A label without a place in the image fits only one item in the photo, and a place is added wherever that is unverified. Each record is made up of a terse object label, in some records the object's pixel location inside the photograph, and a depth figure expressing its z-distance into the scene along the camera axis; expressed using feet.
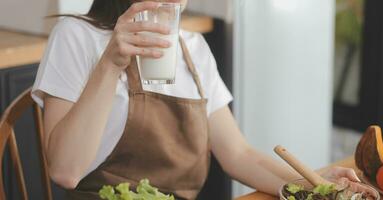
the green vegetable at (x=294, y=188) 4.86
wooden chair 6.06
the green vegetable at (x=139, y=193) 3.93
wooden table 5.52
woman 5.45
